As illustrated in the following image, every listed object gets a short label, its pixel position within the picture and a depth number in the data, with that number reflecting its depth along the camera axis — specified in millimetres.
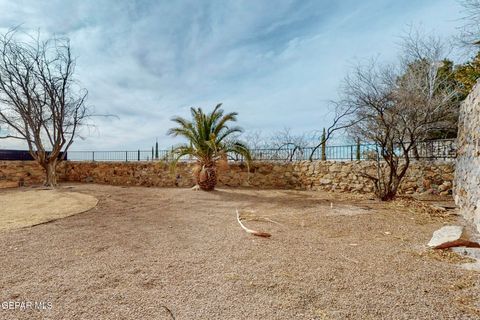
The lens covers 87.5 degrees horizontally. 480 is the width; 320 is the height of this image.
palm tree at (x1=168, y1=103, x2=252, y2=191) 8484
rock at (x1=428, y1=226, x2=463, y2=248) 3120
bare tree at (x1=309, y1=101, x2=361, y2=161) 9344
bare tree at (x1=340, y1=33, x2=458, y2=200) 6840
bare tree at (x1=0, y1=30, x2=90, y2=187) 10045
